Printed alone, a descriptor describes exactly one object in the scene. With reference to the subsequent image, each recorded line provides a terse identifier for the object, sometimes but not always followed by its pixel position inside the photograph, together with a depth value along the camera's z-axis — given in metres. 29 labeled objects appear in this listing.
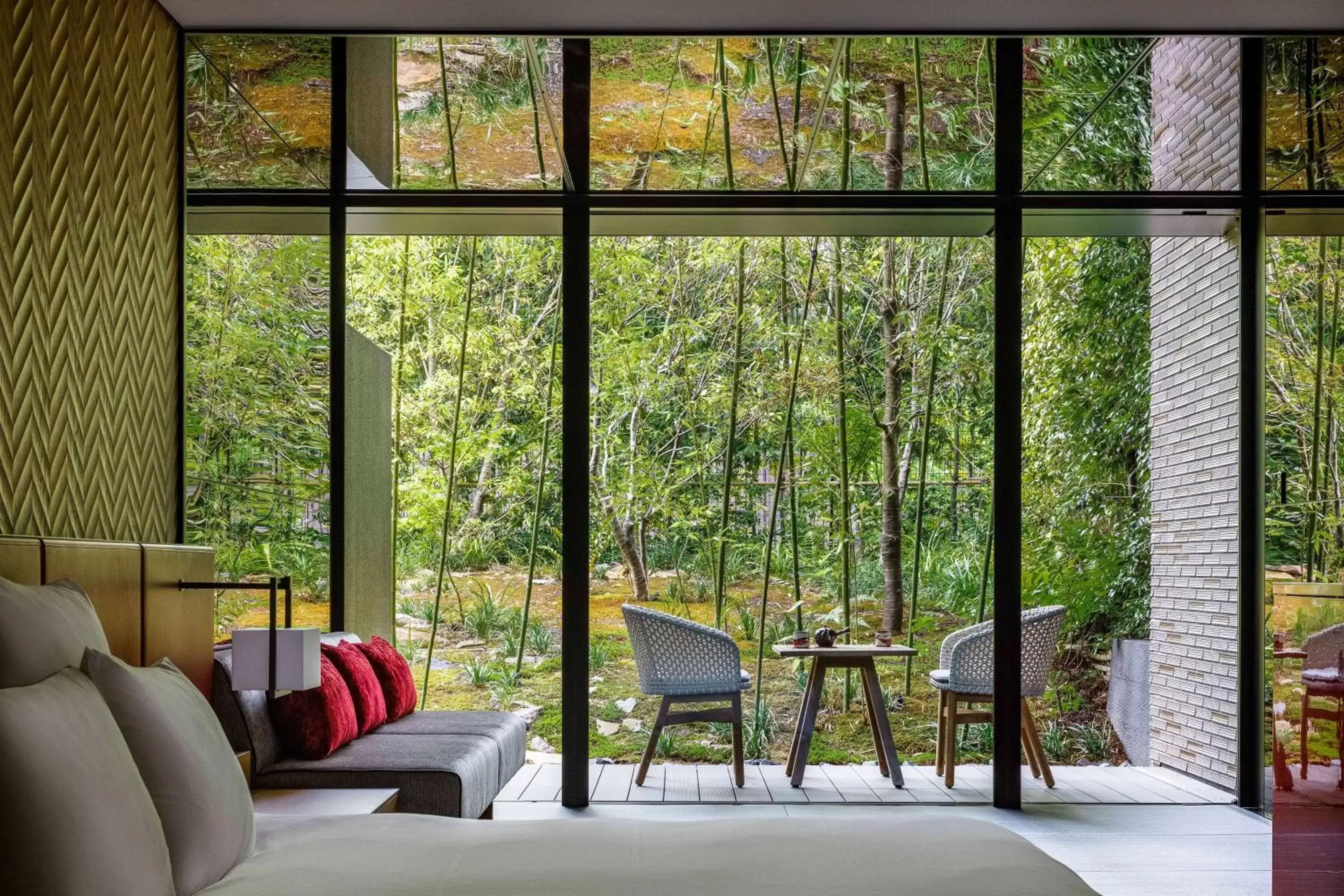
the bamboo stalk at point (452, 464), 5.81
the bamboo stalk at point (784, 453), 5.63
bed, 1.57
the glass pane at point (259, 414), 5.15
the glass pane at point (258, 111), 3.99
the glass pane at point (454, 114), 4.36
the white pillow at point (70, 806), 1.50
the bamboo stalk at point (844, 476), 5.59
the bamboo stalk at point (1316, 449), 4.89
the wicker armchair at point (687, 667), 5.20
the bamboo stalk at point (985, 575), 5.52
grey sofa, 3.50
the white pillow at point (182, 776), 1.93
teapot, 5.34
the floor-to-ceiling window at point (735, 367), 4.78
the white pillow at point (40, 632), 1.91
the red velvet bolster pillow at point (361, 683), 4.16
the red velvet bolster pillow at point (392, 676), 4.57
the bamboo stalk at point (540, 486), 5.84
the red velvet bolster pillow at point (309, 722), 3.70
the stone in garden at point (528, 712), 5.88
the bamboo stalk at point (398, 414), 5.80
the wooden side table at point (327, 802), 3.15
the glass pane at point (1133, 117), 4.85
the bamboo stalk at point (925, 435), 5.56
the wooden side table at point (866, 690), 5.25
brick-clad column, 5.01
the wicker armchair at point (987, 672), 5.17
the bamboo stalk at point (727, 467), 5.67
